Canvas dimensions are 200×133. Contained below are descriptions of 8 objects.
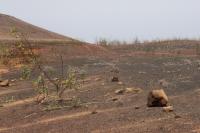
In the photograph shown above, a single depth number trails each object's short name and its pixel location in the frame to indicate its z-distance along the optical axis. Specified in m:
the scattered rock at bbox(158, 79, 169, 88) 13.16
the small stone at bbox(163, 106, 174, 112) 9.66
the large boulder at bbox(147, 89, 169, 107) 10.14
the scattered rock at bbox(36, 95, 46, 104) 12.37
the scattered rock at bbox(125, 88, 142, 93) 12.29
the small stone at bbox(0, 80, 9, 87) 15.73
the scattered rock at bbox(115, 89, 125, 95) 12.30
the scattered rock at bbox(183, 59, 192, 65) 18.73
